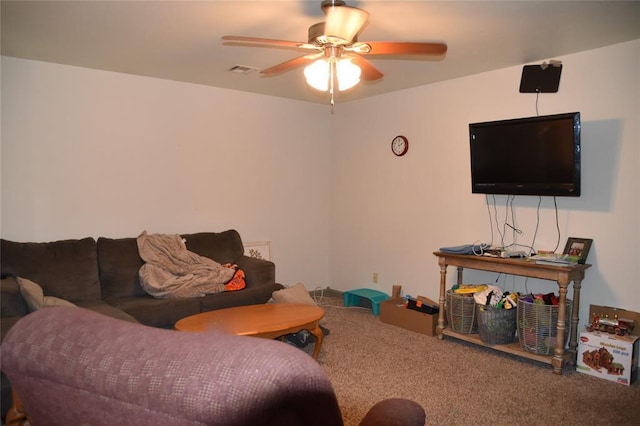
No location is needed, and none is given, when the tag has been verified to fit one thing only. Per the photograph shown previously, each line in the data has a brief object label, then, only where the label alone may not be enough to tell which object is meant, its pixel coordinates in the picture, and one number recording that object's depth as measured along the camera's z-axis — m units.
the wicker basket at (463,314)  3.82
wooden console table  3.23
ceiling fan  2.26
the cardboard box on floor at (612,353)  3.08
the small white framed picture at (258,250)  5.04
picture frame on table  3.41
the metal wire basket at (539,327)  3.33
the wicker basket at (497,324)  3.58
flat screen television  3.32
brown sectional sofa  3.38
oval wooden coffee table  2.96
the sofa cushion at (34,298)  2.80
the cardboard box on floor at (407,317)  4.10
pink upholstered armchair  0.67
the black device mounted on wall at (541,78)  3.62
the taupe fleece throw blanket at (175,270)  3.71
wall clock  4.83
